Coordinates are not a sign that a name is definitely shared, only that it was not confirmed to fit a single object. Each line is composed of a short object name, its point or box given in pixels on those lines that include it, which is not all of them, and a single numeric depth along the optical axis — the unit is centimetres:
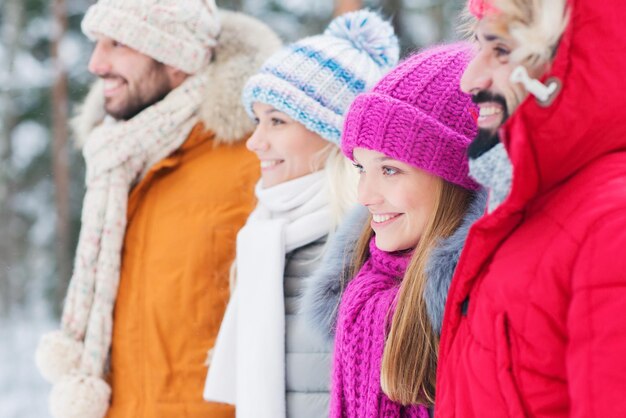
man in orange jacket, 319
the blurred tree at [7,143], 820
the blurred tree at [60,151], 811
